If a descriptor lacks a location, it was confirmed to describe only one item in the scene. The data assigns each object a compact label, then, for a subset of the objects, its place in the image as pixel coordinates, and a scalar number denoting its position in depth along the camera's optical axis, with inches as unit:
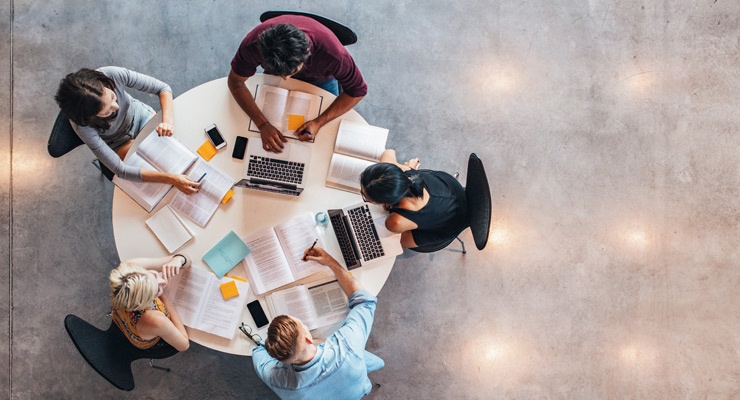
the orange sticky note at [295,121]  98.7
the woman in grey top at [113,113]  87.7
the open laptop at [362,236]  97.0
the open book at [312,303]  96.0
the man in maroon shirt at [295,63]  82.2
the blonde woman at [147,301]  86.3
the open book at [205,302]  95.0
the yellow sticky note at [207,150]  98.0
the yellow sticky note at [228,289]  95.1
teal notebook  95.7
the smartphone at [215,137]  97.7
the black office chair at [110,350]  91.5
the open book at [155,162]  96.5
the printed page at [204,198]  97.1
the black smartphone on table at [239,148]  97.9
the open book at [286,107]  98.4
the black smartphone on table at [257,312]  95.9
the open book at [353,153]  98.4
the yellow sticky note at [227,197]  97.2
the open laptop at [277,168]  97.9
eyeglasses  94.9
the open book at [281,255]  96.1
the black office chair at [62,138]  94.0
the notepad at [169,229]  96.4
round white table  96.1
